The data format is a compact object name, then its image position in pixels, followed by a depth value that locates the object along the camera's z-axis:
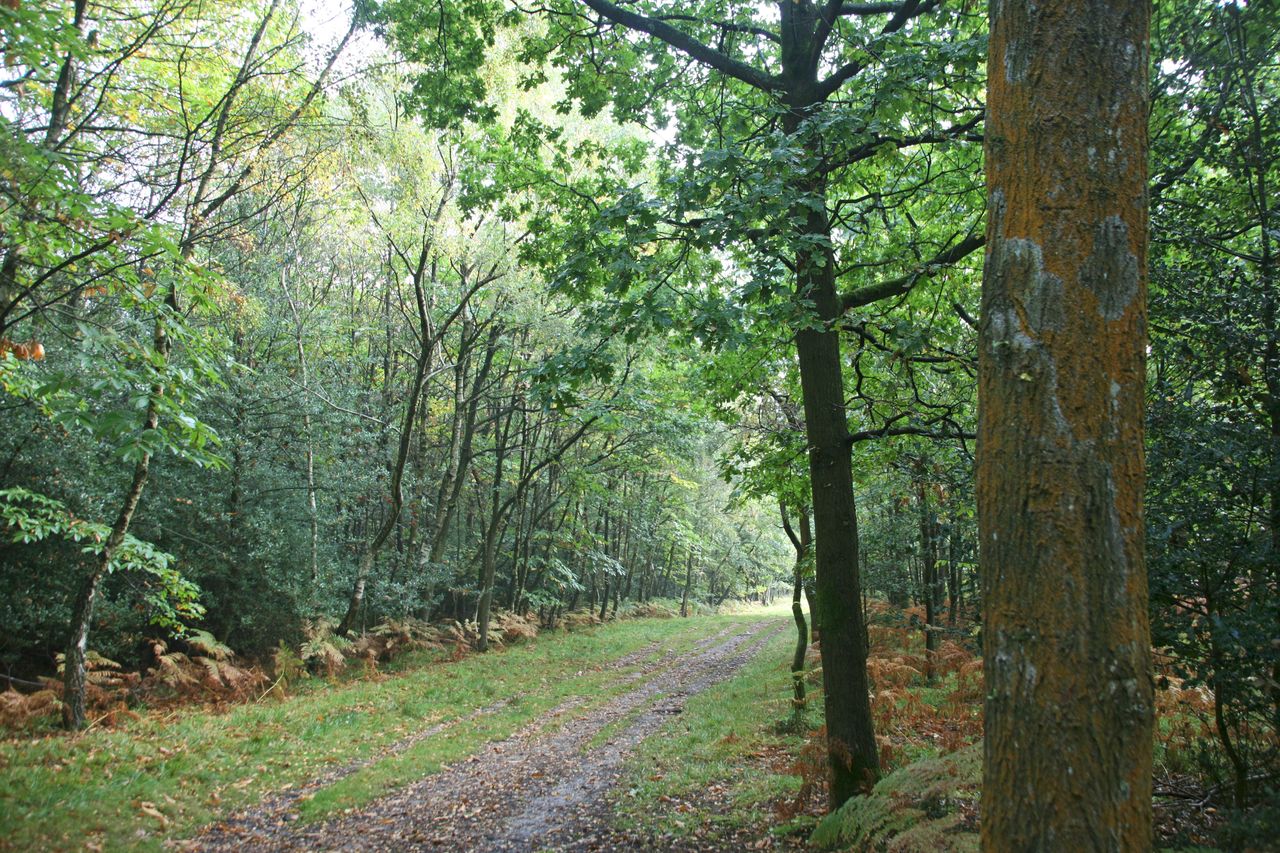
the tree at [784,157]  4.56
